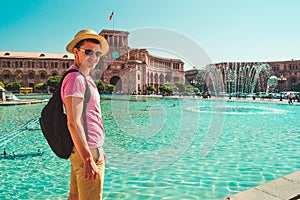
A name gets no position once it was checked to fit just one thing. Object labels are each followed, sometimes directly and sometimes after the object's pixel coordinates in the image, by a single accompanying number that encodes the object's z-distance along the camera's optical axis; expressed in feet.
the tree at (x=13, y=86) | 185.98
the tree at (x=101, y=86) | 160.37
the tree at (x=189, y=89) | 172.63
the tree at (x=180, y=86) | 177.34
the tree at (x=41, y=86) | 192.05
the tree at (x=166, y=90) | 154.82
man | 5.81
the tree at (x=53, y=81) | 178.93
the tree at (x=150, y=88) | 172.05
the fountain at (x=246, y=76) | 200.26
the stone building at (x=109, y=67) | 192.65
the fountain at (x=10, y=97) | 86.01
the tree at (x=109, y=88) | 166.59
